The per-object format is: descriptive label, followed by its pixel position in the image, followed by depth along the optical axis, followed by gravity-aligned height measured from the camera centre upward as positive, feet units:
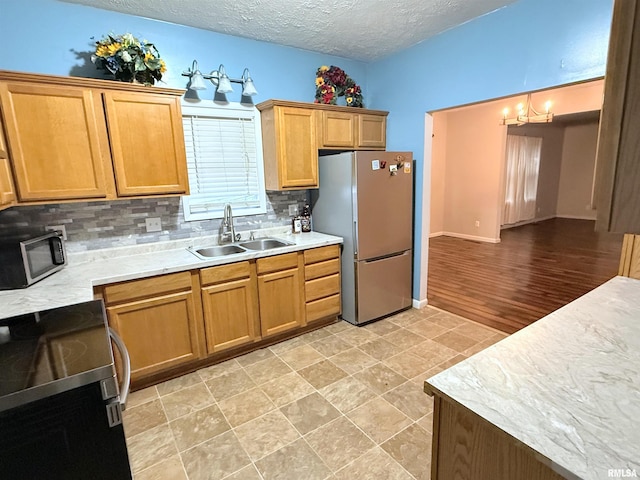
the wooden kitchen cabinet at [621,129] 1.67 +0.22
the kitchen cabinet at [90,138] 6.39 +1.07
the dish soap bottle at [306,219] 11.64 -1.34
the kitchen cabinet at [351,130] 10.36 +1.64
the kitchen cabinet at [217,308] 7.32 -3.19
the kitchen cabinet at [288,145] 9.58 +1.09
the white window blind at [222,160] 9.42 +0.72
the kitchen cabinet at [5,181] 5.89 +0.19
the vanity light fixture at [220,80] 8.45 +2.84
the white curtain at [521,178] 24.27 -0.30
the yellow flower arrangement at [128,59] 7.10 +2.82
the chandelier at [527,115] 17.30 +3.18
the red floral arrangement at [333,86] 10.62 +3.08
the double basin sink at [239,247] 9.34 -1.92
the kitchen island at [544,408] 2.30 -1.91
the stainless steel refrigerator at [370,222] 9.87 -1.37
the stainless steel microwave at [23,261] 5.93 -1.33
